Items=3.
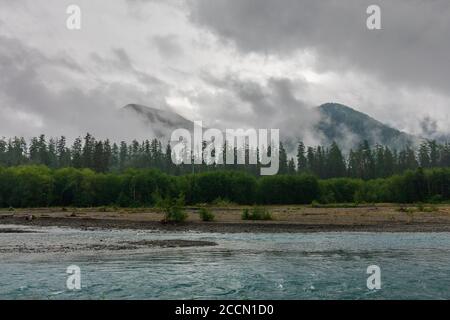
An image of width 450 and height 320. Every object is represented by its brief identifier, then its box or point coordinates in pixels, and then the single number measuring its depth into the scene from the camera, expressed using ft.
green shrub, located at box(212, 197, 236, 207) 383.04
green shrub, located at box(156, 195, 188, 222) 205.26
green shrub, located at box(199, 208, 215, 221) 214.48
